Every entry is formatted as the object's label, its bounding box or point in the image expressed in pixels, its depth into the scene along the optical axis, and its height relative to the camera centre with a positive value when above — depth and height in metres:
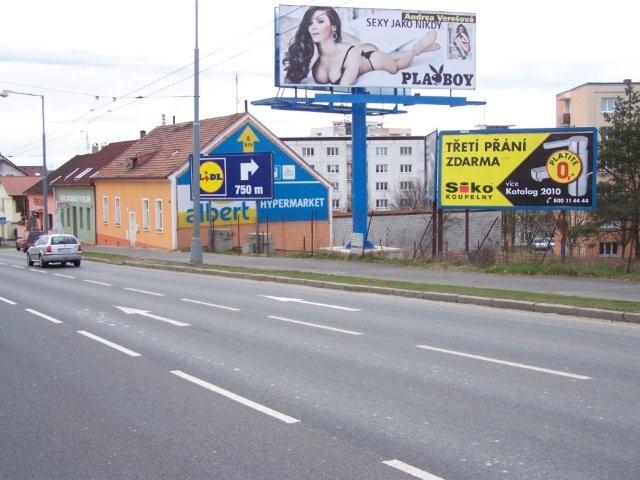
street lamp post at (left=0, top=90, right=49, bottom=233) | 44.67 +3.05
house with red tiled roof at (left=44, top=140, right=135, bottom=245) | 55.31 +1.20
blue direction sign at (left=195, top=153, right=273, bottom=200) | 36.75 +1.51
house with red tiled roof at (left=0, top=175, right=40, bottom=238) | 88.12 +0.68
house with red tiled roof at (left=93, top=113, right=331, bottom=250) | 42.56 +0.75
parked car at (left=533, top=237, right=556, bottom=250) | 34.97 -1.68
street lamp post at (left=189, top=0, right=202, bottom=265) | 28.23 +1.13
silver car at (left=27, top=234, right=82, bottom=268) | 32.59 -1.64
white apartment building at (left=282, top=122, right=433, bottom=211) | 100.00 +5.73
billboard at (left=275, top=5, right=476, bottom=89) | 31.92 +6.64
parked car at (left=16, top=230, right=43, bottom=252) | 54.23 -2.16
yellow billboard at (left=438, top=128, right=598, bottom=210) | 23.77 +1.14
